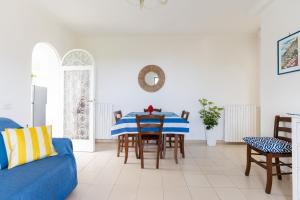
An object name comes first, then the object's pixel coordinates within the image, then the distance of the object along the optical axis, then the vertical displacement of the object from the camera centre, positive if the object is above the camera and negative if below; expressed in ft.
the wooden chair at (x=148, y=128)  10.09 -1.50
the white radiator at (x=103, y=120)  16.51 -1.61
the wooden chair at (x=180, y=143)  11.13 -2.49
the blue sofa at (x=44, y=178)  4.75 -2.12
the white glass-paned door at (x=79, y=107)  13.51 -0.47
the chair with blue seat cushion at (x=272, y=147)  7.43 -1.72
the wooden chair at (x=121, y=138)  12.37 -2.42
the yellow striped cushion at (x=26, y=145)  6.25 -1.50
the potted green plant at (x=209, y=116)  15.08 -1.15
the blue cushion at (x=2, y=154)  6.11 -1.70
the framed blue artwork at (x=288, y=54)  8.44 +2.21
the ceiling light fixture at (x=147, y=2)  10.88 +5.49
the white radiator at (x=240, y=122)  15.60 -1.57
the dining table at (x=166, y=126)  10.67 -1.35
